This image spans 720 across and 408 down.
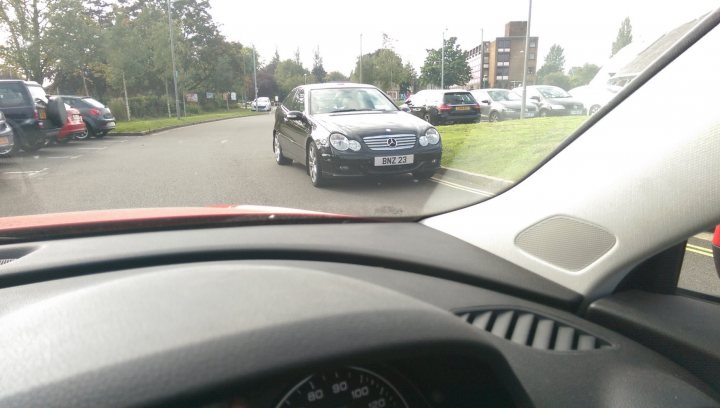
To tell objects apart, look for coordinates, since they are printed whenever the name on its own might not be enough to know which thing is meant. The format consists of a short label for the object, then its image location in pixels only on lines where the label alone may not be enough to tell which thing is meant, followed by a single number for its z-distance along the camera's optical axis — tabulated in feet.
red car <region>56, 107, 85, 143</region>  25.66
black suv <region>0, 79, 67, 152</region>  20.74
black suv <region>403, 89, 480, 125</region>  44.04
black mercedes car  20.10
